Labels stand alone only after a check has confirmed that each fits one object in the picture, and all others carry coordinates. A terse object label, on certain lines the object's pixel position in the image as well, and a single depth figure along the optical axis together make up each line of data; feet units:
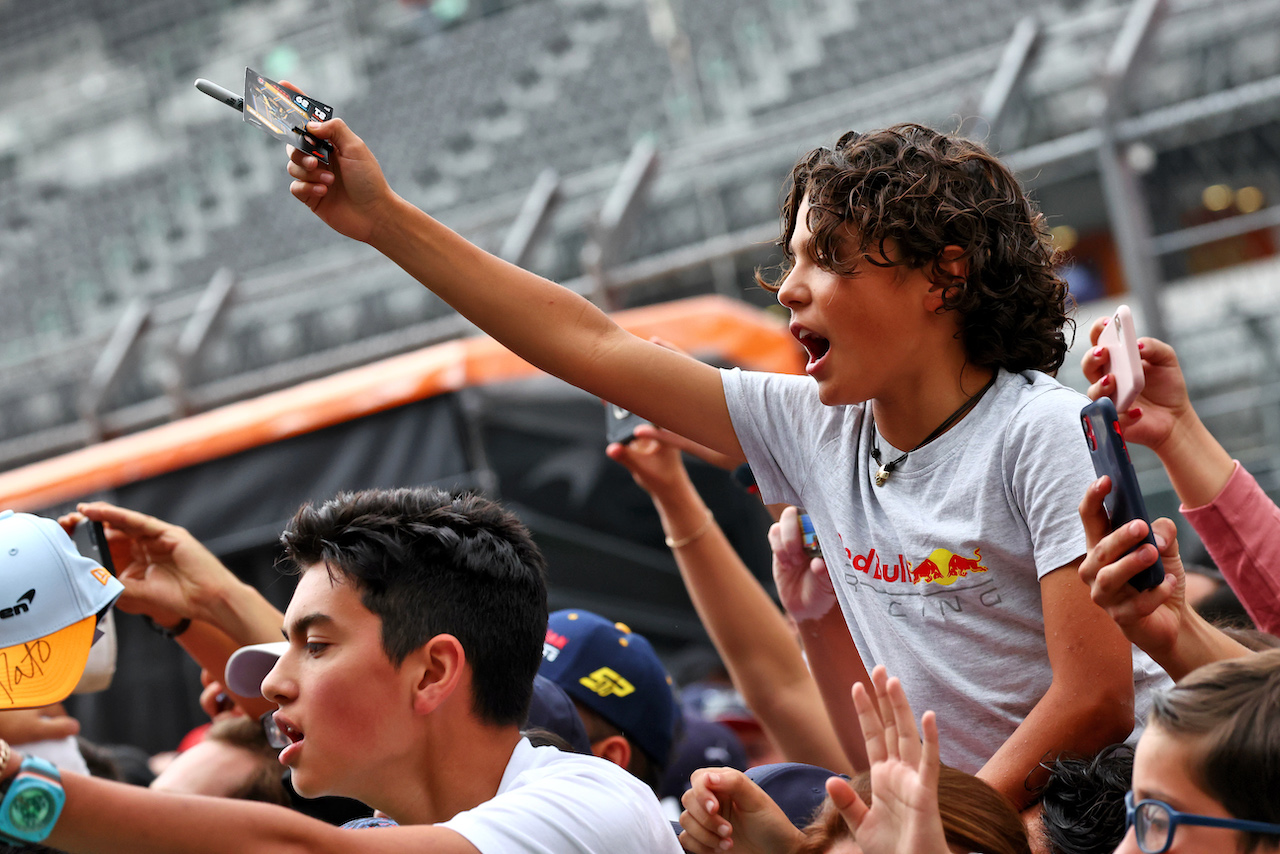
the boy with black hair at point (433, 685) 7.70
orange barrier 18.50
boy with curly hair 7.96
